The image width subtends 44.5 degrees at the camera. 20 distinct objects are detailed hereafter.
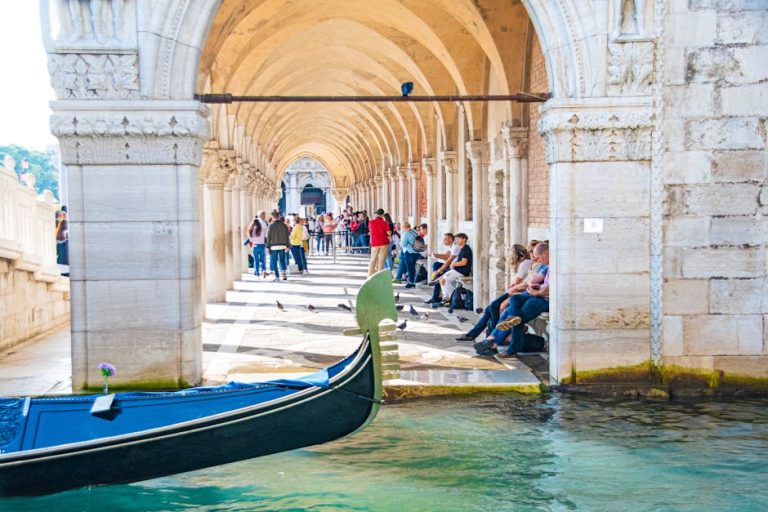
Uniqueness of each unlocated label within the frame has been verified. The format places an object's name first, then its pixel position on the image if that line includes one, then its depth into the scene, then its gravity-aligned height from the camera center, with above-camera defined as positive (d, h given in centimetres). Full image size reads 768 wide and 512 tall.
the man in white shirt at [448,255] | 1389 -4
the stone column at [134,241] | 775 +14
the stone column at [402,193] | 2408 +156
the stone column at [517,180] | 1180 +91
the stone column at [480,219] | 1362 +48
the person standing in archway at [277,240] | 1895 +31
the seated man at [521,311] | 938 -60
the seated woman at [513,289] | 991 -39
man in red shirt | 1684 +22
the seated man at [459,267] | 1368 -22
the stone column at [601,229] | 801 +18
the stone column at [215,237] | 1507 +31
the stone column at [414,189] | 2202 +151
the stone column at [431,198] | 1859 +109
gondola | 559 -103
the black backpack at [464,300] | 1389 -71
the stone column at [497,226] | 1299 +36
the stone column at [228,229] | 1561 +48
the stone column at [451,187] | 1631 +114
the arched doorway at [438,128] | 777 +129
